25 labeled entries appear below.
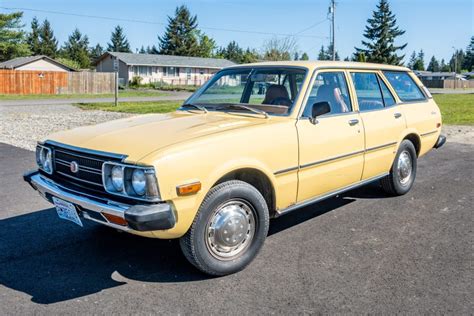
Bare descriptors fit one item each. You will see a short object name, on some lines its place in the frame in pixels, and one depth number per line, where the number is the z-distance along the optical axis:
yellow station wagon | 3.38
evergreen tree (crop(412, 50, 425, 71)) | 120.89
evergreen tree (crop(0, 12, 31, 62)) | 55.22
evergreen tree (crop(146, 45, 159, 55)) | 85.78
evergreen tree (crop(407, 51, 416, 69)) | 151.32
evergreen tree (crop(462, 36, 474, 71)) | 113.91
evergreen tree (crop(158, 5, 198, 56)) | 81.06
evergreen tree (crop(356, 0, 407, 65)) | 69.12
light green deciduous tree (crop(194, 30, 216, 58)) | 82.50
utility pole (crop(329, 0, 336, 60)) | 37.53
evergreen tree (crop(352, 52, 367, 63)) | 57.97
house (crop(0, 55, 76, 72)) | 50.39
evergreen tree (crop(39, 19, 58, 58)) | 79.50
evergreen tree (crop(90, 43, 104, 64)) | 109.71
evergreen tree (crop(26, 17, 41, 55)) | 79.19
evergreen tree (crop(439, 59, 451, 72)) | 146.12
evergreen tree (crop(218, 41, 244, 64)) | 103.56
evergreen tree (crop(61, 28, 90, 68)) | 78.25
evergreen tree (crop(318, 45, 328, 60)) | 130.05
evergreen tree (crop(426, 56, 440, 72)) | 158.65
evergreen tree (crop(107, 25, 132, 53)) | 101.94
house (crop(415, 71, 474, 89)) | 62.97
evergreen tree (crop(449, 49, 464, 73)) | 138.48
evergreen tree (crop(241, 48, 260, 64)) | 54.27
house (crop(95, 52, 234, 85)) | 60.78
